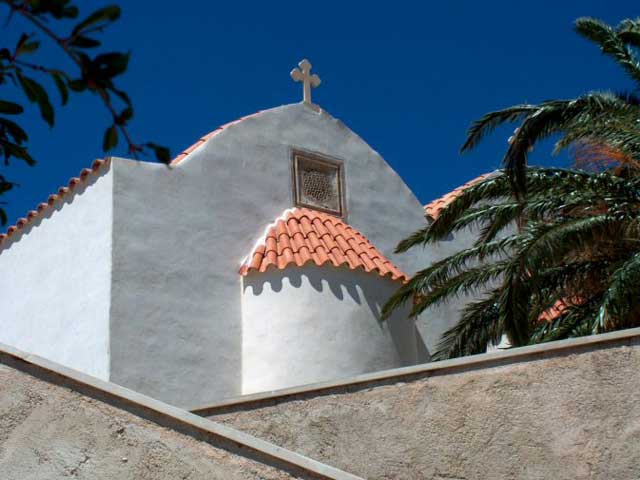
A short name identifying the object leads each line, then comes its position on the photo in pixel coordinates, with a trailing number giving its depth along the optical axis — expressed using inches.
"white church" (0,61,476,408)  457.1
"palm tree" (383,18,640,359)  392.5
